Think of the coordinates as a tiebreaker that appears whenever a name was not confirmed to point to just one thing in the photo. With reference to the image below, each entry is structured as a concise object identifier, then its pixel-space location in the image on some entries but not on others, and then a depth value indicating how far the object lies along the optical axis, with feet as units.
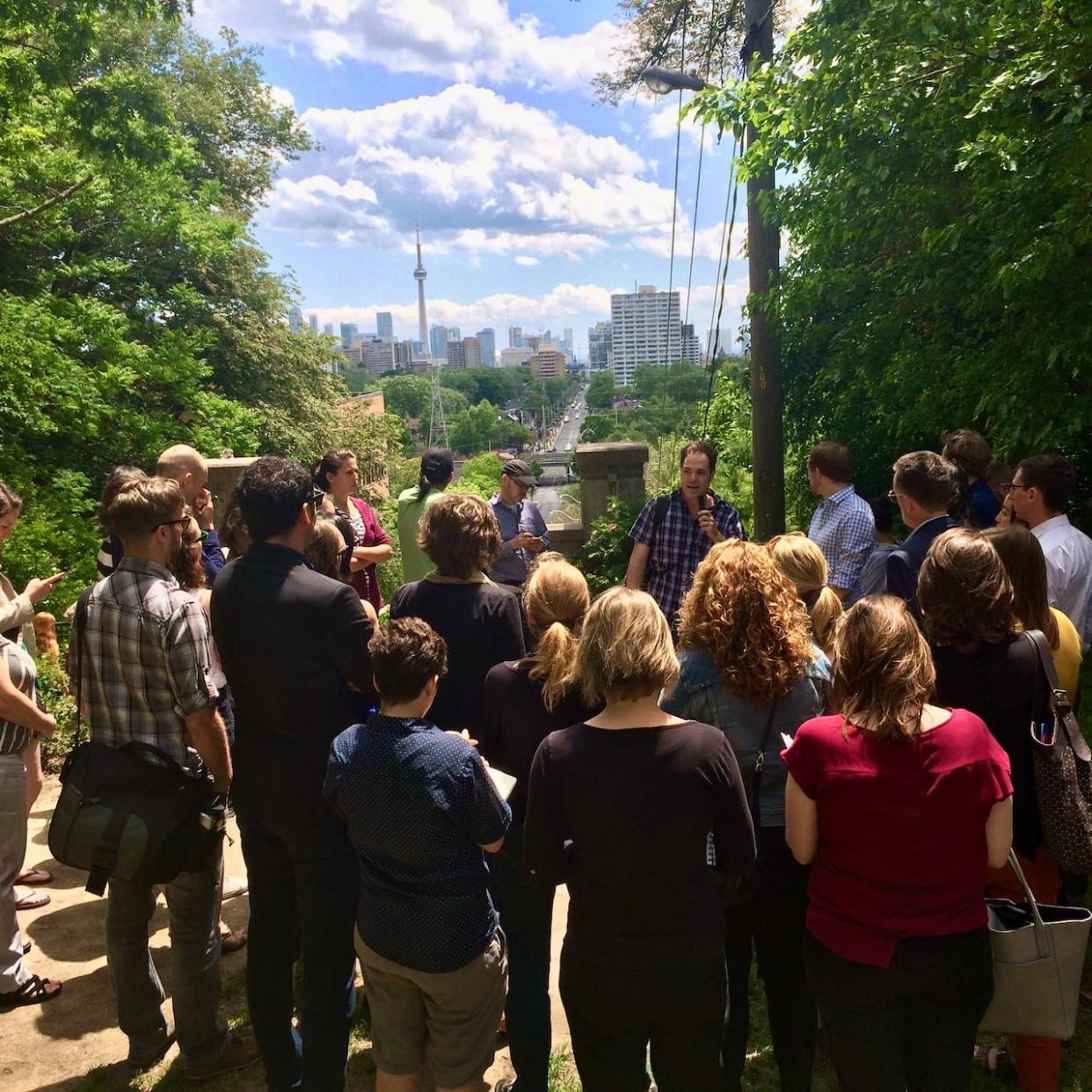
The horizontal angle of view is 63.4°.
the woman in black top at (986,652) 7.77
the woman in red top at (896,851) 6.47
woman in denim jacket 7.86
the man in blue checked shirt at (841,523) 14.24
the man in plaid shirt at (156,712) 8.83
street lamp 22.04
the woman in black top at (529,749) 8.31
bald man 13.10
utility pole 20.52
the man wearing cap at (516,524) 16.37
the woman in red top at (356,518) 15.03
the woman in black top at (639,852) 6.54
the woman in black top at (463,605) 9.51
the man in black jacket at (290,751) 8.52
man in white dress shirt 11.30
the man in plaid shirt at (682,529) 15.55
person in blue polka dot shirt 7.23
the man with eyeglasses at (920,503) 11.33
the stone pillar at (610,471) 24.74
